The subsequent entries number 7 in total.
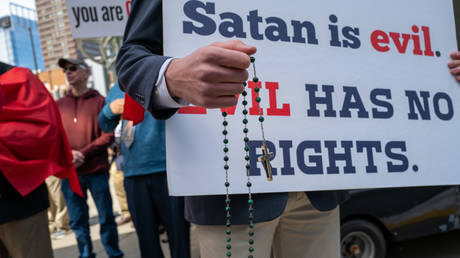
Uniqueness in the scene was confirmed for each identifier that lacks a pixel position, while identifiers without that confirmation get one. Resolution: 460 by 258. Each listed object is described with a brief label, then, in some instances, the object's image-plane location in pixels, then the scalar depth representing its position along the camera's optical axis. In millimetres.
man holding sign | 734
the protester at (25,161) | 1702
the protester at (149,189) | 2545
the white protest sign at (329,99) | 998
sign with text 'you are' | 2830
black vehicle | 2939
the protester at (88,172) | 3416
